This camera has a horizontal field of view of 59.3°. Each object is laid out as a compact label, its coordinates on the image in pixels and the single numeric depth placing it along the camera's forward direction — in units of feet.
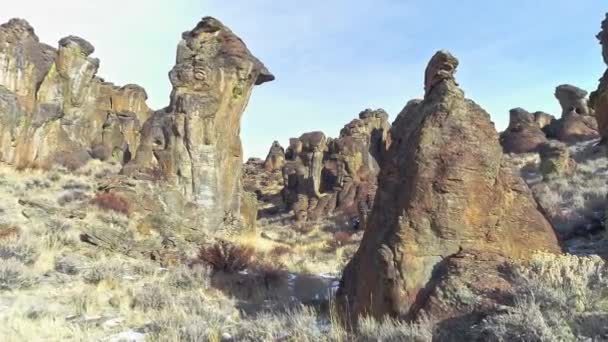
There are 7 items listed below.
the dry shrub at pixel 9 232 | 40.45
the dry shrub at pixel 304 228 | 92.76
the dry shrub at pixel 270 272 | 36.24
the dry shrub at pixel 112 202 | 53.62
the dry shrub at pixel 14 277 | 30.86
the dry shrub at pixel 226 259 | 39.22
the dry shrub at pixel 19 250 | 35.50
